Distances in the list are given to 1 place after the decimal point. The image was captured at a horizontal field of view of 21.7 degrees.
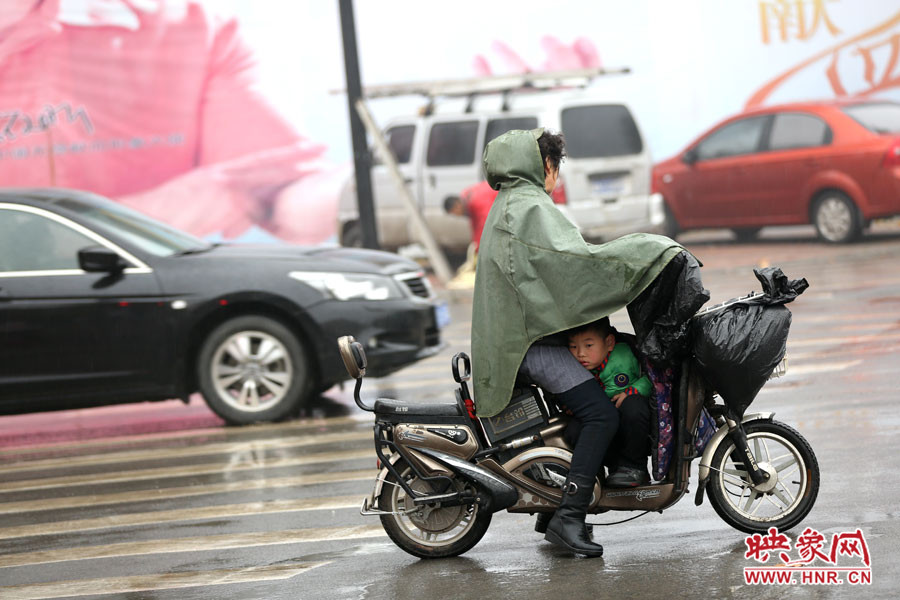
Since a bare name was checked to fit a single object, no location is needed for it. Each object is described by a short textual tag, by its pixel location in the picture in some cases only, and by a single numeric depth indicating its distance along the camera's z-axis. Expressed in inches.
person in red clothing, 1196.0
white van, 1219.8
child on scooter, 373.1
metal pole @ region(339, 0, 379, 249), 1147.2
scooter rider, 360.7
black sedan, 631.5
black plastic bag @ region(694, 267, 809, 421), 359.9
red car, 1199.2
